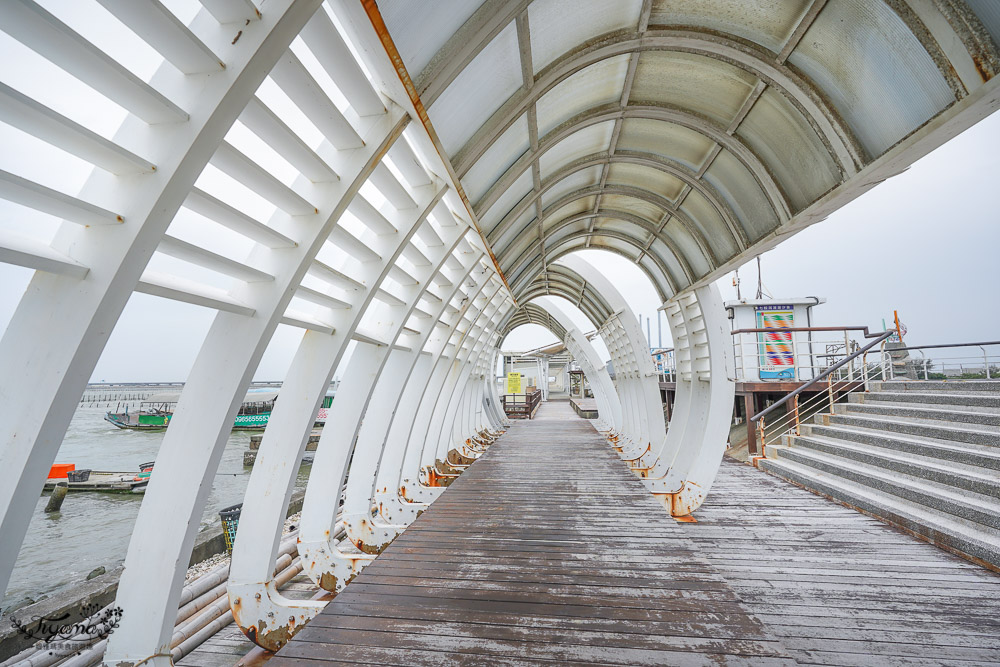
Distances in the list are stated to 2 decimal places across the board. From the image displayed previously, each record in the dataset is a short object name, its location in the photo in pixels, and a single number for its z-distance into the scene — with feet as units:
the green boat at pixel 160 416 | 145.79
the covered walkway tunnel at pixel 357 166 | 5.47
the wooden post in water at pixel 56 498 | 57.30
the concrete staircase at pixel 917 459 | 17.80
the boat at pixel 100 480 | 63.31
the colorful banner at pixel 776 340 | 57.82
